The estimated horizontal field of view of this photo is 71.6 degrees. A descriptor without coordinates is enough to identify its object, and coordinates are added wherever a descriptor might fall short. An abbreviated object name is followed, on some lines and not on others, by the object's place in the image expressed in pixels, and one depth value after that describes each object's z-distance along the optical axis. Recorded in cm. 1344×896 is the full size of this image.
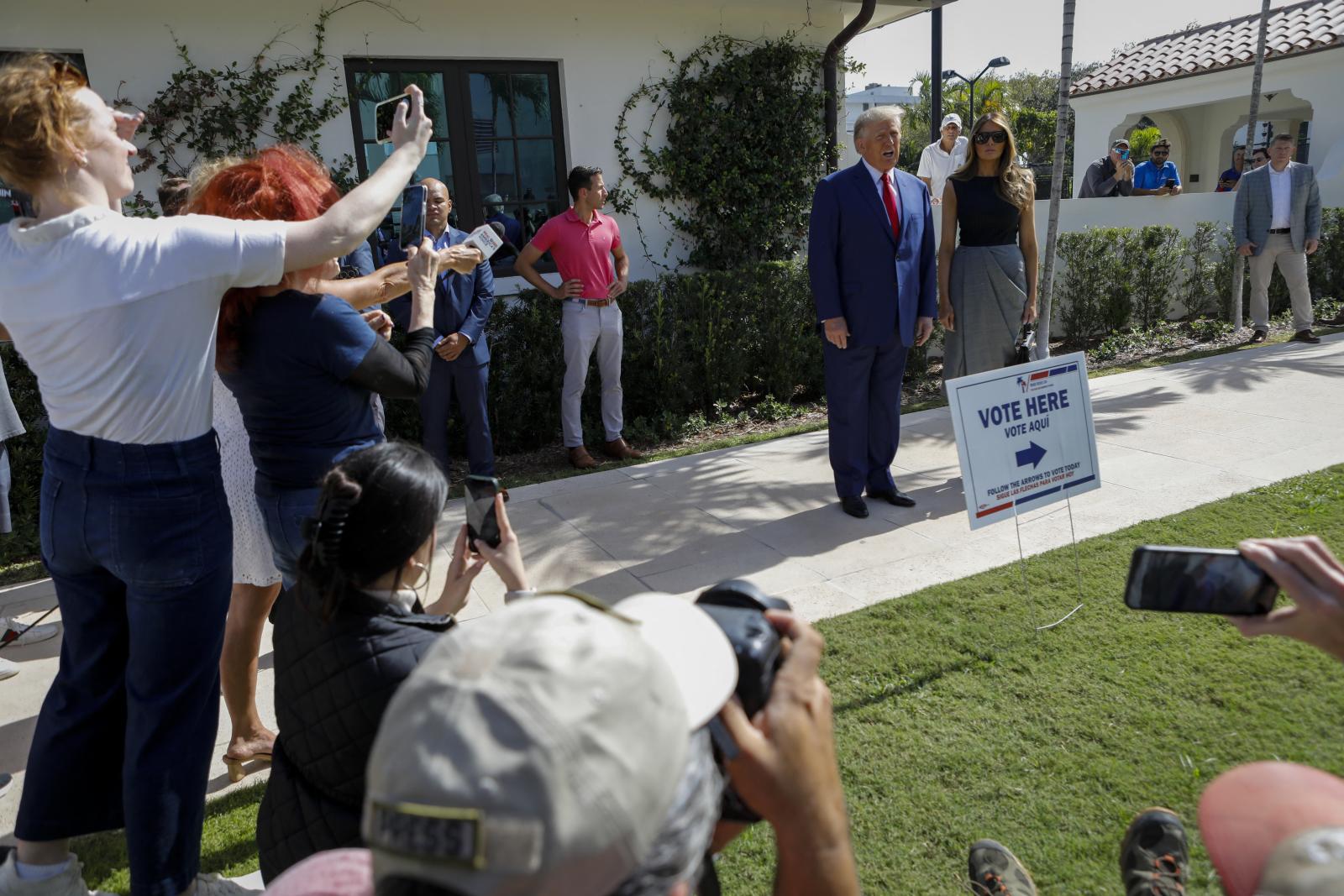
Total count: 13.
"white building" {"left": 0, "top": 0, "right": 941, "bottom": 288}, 696
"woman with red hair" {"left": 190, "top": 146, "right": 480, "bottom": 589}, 249
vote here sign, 389
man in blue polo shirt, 1409
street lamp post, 2350
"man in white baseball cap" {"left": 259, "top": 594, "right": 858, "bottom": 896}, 84
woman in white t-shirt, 206
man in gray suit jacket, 987
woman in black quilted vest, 183
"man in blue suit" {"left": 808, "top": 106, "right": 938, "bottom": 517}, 533
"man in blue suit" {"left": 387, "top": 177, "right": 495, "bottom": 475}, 622
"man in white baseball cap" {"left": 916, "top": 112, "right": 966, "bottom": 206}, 1058
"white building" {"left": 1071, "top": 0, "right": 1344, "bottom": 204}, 1521
